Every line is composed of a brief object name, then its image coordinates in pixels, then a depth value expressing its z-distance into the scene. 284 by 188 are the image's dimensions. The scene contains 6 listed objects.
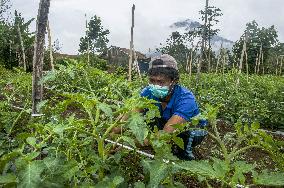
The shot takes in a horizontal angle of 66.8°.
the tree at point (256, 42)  18.77
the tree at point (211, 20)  19.83
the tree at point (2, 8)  15.61
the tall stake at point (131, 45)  6.99
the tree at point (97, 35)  23.21
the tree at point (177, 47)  24.31
